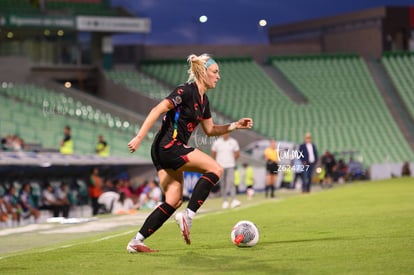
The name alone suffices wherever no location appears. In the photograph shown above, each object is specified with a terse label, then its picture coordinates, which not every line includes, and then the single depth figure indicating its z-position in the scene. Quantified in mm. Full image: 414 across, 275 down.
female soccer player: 11367
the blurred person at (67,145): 30344
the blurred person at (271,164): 30719
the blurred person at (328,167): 38688
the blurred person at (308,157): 30266
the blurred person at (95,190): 28261
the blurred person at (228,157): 26250
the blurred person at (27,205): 26416
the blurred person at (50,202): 27625
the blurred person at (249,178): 34531
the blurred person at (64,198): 27944
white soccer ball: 12125
